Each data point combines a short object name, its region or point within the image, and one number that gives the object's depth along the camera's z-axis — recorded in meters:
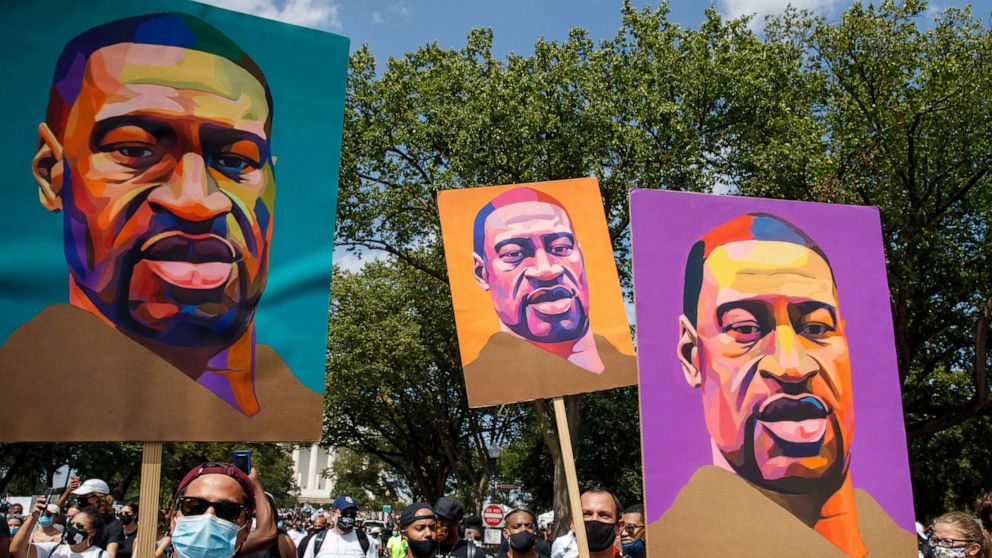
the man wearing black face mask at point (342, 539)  8.45
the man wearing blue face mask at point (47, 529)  5.94
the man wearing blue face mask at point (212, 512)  3.03
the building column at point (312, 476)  121.30
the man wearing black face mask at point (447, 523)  5.66
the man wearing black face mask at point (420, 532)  5.38
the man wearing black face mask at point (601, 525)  5.12
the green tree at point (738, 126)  16.09
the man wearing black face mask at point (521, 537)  6.02
